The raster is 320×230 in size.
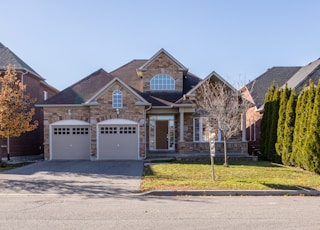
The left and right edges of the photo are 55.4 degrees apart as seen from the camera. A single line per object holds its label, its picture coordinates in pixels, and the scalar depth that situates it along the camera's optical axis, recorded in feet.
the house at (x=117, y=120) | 61.52
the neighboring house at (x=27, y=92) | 67.05
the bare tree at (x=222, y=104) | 51.57
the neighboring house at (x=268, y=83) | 73.26
